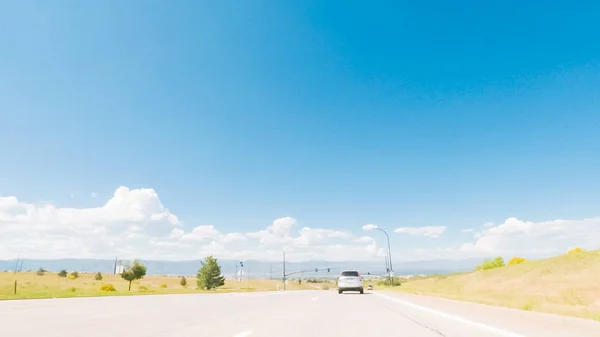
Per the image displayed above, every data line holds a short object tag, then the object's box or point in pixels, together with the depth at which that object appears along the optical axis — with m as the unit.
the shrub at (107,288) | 40.31
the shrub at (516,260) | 78.91
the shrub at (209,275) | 90.56
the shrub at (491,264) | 75.44
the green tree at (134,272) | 57.78
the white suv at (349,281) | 31.12
